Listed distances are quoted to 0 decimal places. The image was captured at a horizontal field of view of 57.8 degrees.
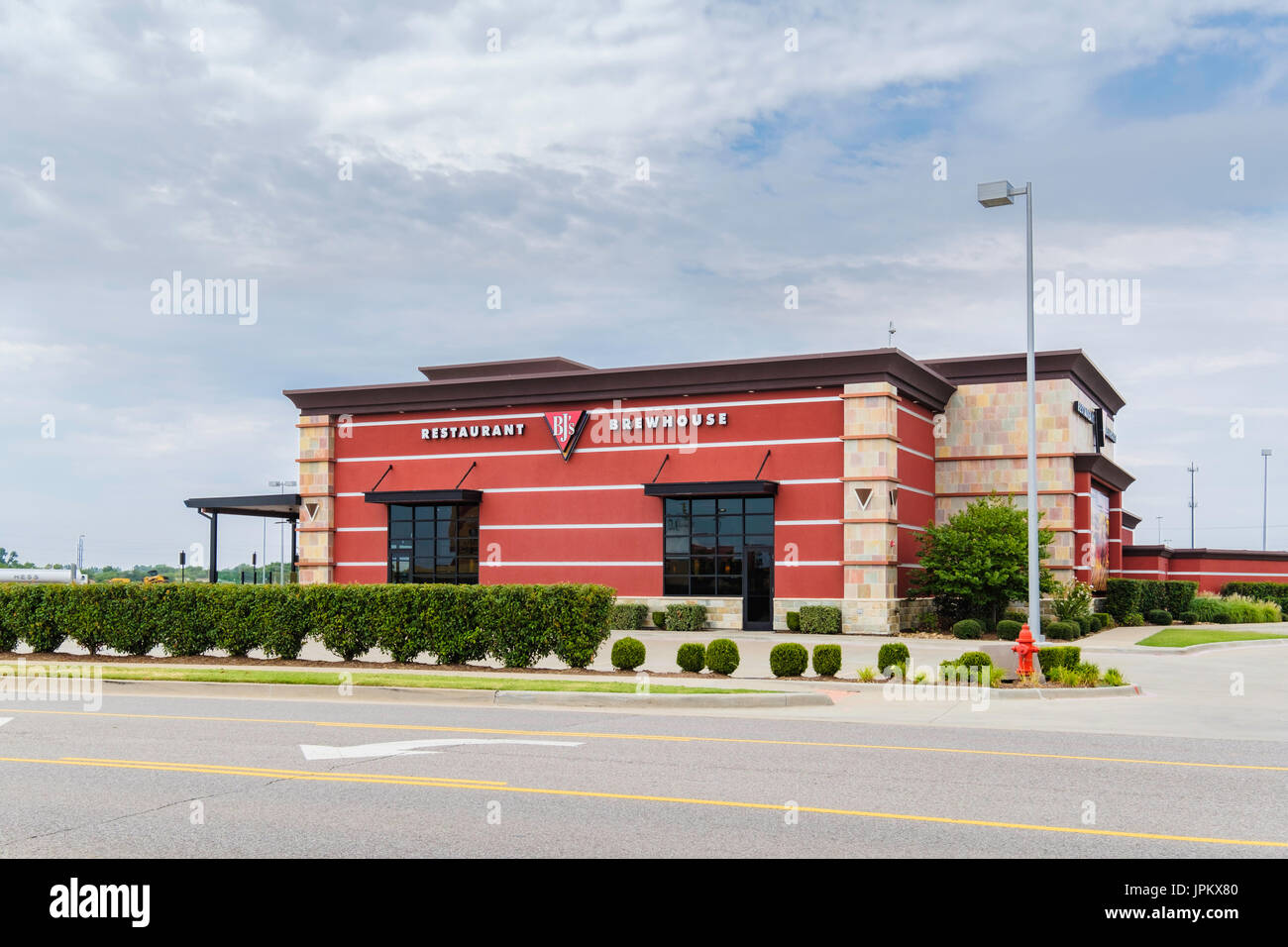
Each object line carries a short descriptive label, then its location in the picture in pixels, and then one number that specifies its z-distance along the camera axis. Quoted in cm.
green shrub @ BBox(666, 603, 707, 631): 3406
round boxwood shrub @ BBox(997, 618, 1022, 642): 3166
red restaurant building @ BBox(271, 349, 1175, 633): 3350
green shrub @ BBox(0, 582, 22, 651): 2314
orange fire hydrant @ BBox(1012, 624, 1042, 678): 1858
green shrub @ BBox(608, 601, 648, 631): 3478
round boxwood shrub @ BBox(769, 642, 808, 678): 1919
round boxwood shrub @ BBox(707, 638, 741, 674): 1969
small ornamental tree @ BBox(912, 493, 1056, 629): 3297
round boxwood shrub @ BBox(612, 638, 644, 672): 1989
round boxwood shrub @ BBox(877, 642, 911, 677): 1866
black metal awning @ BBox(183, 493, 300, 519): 4181
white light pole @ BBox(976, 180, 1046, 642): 2284
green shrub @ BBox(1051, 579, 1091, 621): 3488
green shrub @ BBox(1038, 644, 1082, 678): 1928
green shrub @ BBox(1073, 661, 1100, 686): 1875
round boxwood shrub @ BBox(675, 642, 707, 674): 2009
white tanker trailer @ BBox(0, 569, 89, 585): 7627
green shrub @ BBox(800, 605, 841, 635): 3253
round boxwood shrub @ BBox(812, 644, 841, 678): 1925
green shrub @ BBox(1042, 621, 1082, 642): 3167
